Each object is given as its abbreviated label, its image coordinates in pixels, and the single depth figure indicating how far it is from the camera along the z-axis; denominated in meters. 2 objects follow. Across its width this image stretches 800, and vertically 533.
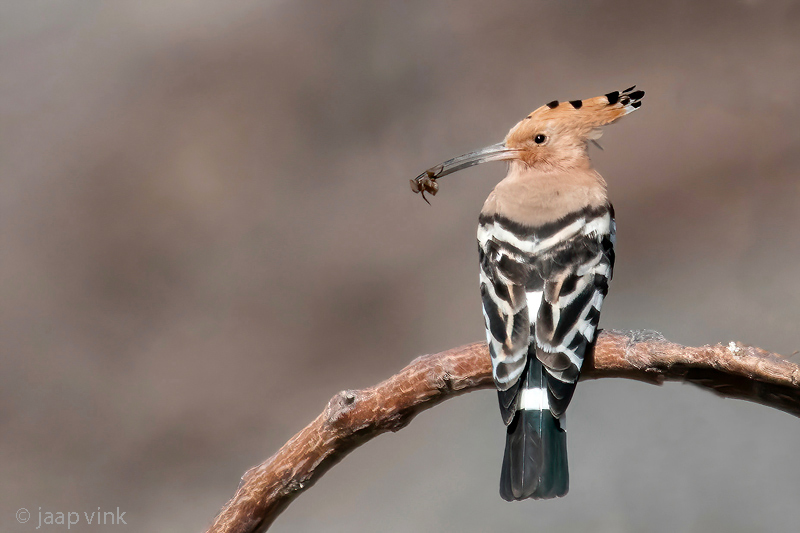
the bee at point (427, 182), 7.93
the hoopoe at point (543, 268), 7.80
